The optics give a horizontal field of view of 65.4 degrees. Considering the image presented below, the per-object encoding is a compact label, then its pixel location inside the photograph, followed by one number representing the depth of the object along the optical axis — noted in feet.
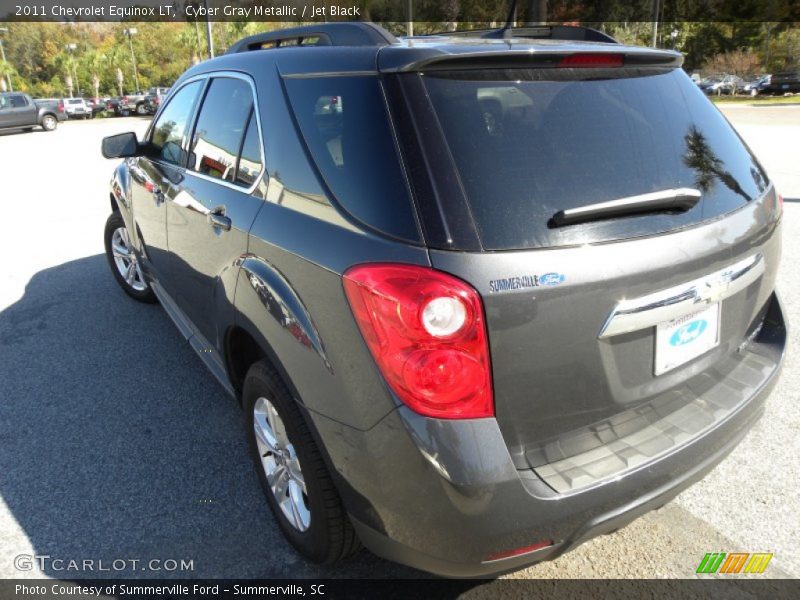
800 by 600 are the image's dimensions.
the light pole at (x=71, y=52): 220.94
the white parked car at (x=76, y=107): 143.02
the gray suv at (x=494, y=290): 5.38
